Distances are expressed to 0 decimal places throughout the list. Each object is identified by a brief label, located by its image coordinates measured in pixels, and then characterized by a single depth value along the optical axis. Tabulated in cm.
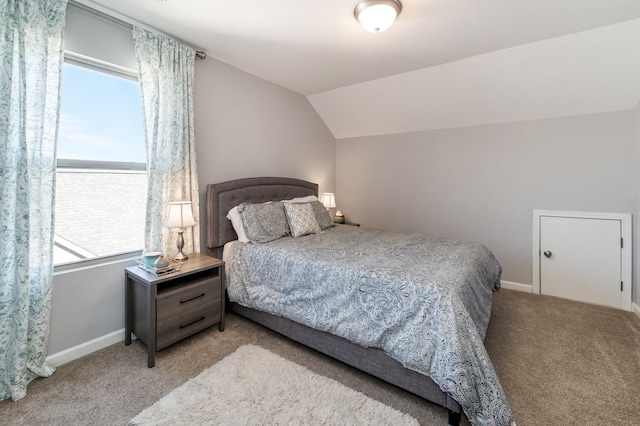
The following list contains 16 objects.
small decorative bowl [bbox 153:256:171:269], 212
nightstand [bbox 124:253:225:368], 200
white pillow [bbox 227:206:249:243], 271
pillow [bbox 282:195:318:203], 348
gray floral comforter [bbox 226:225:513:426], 143
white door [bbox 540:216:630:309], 296
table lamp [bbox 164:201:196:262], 234
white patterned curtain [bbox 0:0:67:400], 168
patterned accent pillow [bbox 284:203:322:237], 295
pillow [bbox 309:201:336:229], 340
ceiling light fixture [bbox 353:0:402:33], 194
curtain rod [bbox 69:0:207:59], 198
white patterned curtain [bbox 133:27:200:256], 235
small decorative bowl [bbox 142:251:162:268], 216
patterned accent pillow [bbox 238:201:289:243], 270
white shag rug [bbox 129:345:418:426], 153
